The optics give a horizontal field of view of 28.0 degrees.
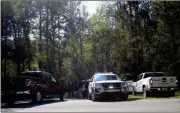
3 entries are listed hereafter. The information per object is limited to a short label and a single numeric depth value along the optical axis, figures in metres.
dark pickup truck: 19.41
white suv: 21.16
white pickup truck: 23.48
